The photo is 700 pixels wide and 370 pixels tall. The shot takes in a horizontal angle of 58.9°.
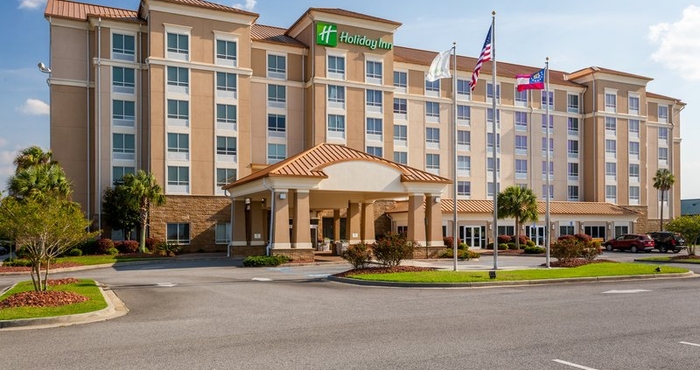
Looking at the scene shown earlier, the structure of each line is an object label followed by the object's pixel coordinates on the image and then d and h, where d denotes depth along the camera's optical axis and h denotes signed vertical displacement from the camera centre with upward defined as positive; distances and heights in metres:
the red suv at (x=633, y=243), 48.75 -3.85
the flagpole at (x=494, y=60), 25.14 +4.80
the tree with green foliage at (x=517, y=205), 51.19 -0.77
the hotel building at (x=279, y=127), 37.50 +5.98
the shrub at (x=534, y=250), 46.03 -4.04
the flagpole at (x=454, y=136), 25.81 +2.56
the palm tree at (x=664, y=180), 67.44 +1.63
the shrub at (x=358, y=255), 25.14 -2.39
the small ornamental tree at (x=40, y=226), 16.61 -0.73
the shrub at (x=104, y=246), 41.53 -3.20
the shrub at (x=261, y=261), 31.48 -3.26
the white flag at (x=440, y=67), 26.28 +5.48
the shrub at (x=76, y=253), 40.72 -3.58
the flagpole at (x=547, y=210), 28.26 -0.69
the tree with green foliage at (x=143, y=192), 43.00 +0.43
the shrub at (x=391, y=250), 25.59 -2.21
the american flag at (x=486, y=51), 25.14 +5.91
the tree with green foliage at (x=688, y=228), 35.12 -1.89
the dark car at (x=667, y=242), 47.94 -3.66
